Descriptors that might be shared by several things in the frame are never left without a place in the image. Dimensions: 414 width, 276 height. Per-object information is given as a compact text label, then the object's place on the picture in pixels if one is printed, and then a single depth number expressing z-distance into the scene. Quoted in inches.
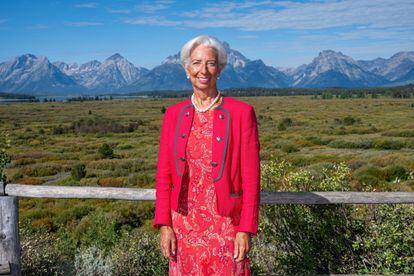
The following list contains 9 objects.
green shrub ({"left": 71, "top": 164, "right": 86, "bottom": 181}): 868.0
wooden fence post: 129.6
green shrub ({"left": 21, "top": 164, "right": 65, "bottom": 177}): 969.5
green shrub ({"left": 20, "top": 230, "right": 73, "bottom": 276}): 161.6
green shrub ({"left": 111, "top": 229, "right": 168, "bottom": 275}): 161.6
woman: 95.3
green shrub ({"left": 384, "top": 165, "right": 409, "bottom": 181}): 692.7
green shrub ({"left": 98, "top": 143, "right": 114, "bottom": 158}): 1252.5
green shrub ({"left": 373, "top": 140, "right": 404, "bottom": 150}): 1195.3
